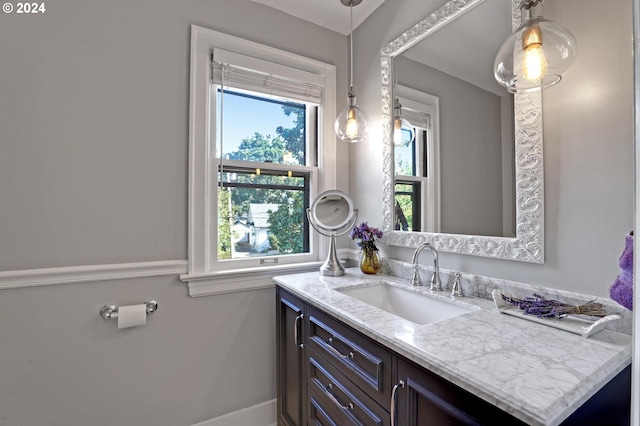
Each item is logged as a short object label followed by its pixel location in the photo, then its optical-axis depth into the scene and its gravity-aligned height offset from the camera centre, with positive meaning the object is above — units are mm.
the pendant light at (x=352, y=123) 1604 +503
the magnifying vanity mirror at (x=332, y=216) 1721 -16
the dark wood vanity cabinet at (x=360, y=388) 690 -536
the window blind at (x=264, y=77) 1675 +847
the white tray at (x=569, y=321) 841 -342
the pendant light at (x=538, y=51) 883 +504
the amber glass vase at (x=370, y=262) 1702 -286
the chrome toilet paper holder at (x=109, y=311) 1397 -477
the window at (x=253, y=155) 1624 +369
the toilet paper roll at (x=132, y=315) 1394 -498
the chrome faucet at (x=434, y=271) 1363 -283
